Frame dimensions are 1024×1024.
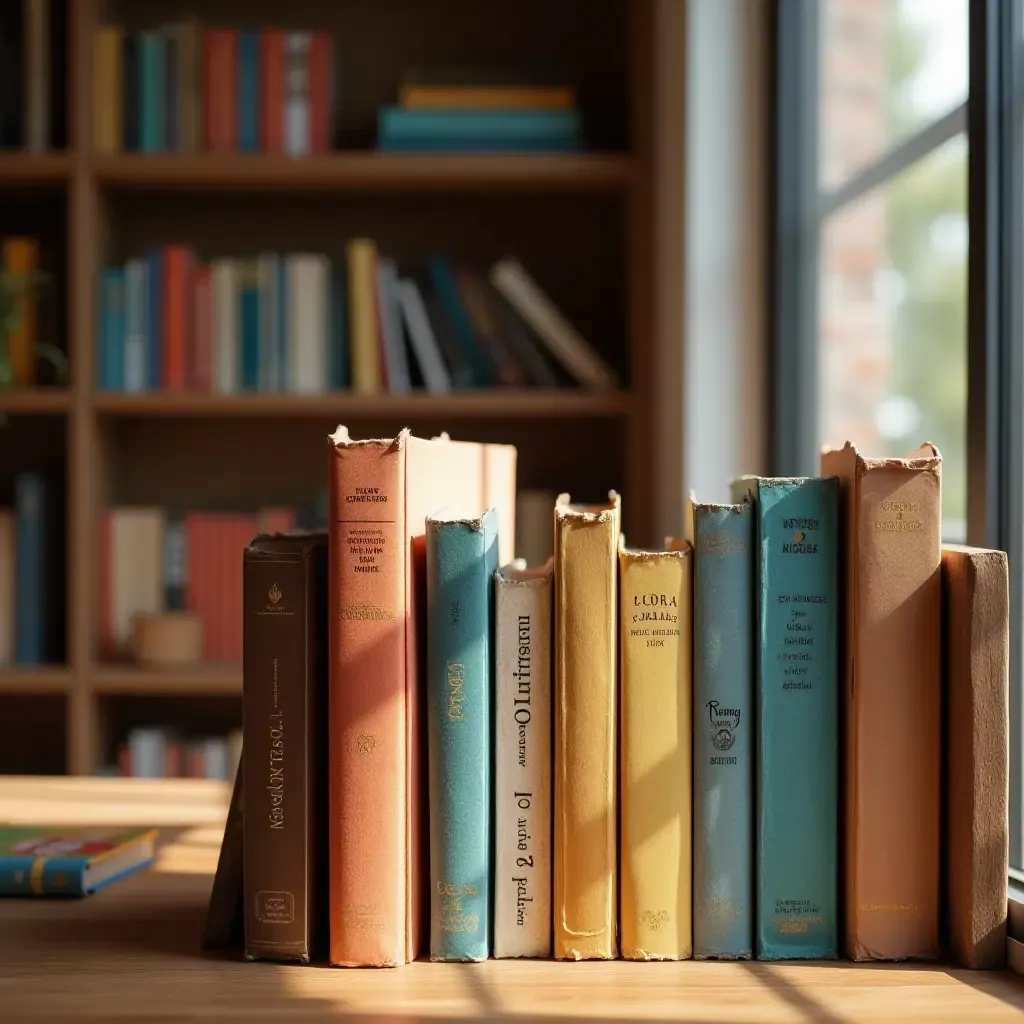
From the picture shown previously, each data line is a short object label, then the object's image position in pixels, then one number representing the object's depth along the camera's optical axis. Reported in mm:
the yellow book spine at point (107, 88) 2288
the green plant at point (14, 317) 2244
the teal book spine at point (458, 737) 1098
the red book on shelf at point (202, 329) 2325
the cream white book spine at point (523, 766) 1105
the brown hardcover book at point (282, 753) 1096
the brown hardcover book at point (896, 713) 1099
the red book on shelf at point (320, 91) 2325
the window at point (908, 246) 1356
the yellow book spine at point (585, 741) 1101
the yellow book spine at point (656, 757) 1102
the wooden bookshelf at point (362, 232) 2517
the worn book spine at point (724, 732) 1106
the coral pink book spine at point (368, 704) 1088
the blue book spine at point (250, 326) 2323
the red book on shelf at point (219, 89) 2313
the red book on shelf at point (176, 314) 2319
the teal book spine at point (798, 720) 1106
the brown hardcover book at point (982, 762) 1082
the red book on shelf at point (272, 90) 2313
